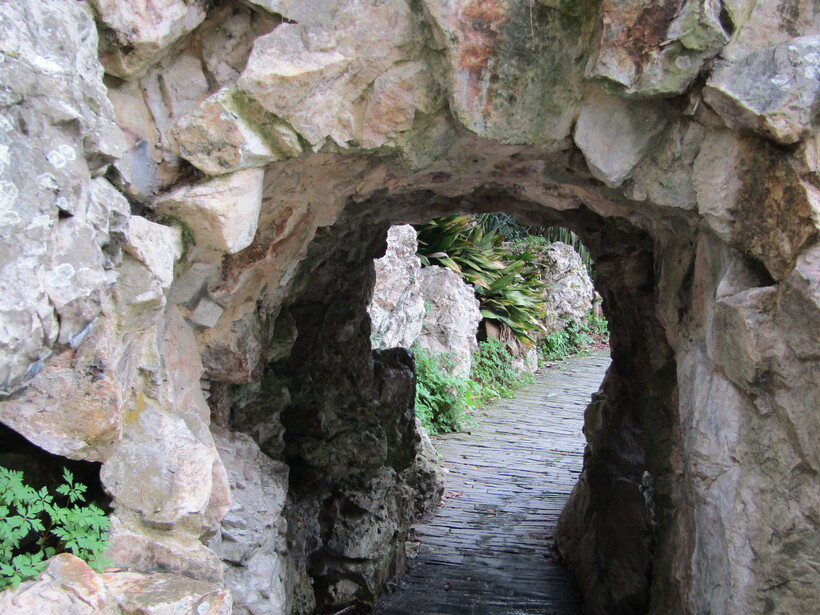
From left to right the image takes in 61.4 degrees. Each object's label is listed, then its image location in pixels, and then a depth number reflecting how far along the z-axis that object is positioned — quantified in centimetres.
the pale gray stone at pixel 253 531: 334
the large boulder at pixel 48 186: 177
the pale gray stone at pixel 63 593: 191
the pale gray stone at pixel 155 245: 230
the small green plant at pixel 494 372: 1008
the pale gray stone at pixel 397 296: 816
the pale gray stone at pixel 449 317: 962
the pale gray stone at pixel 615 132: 266
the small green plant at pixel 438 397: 865
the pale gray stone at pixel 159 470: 235
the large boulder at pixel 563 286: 1274
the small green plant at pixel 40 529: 200
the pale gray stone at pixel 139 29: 231
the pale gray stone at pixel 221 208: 251
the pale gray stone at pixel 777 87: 226
